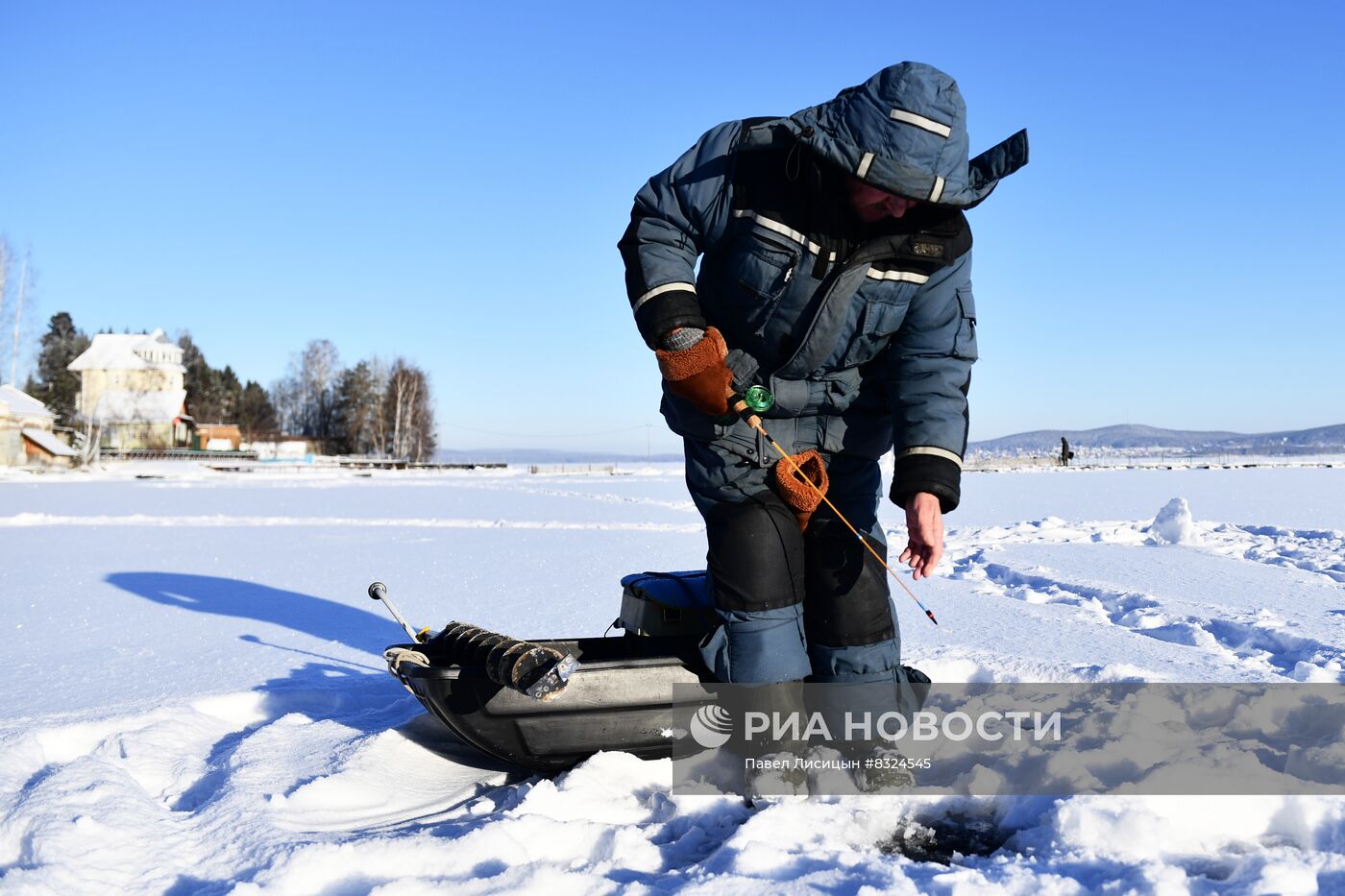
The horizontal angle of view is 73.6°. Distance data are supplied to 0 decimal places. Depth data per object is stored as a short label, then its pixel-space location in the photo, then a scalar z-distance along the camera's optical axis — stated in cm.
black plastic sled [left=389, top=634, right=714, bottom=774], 217
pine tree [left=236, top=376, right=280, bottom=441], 7556
